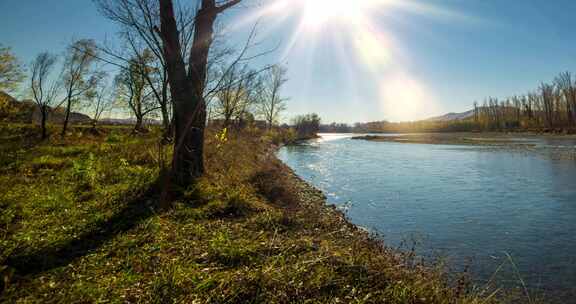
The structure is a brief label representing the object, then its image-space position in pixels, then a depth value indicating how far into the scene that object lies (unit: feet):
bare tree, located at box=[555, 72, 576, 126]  214.28
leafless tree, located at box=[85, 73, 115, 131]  95.86
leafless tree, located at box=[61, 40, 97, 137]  83.32
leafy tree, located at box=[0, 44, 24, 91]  59.41
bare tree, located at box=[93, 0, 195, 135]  20.81
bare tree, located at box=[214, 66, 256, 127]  77.45
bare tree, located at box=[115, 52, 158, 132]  73.67
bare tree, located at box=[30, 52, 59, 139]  78.23
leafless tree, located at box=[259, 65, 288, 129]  167.62
